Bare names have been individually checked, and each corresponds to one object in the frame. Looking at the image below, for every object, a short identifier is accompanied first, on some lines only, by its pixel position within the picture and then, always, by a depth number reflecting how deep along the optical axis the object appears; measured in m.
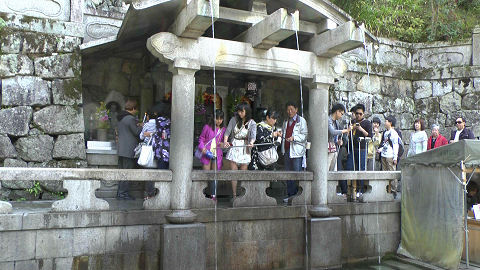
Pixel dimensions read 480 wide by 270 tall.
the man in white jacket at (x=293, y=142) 8.10
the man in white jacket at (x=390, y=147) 9.95
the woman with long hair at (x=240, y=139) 7.85
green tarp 7.38
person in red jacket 10.17
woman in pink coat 7.83
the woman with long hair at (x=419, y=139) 10.21
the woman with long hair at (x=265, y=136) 8.11
